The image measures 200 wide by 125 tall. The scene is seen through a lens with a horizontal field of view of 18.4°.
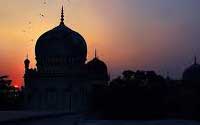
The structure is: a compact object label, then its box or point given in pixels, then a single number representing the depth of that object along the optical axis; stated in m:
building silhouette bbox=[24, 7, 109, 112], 50.47
